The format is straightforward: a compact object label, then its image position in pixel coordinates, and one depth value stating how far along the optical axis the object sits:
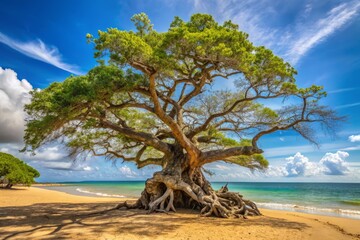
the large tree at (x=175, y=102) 8.69
